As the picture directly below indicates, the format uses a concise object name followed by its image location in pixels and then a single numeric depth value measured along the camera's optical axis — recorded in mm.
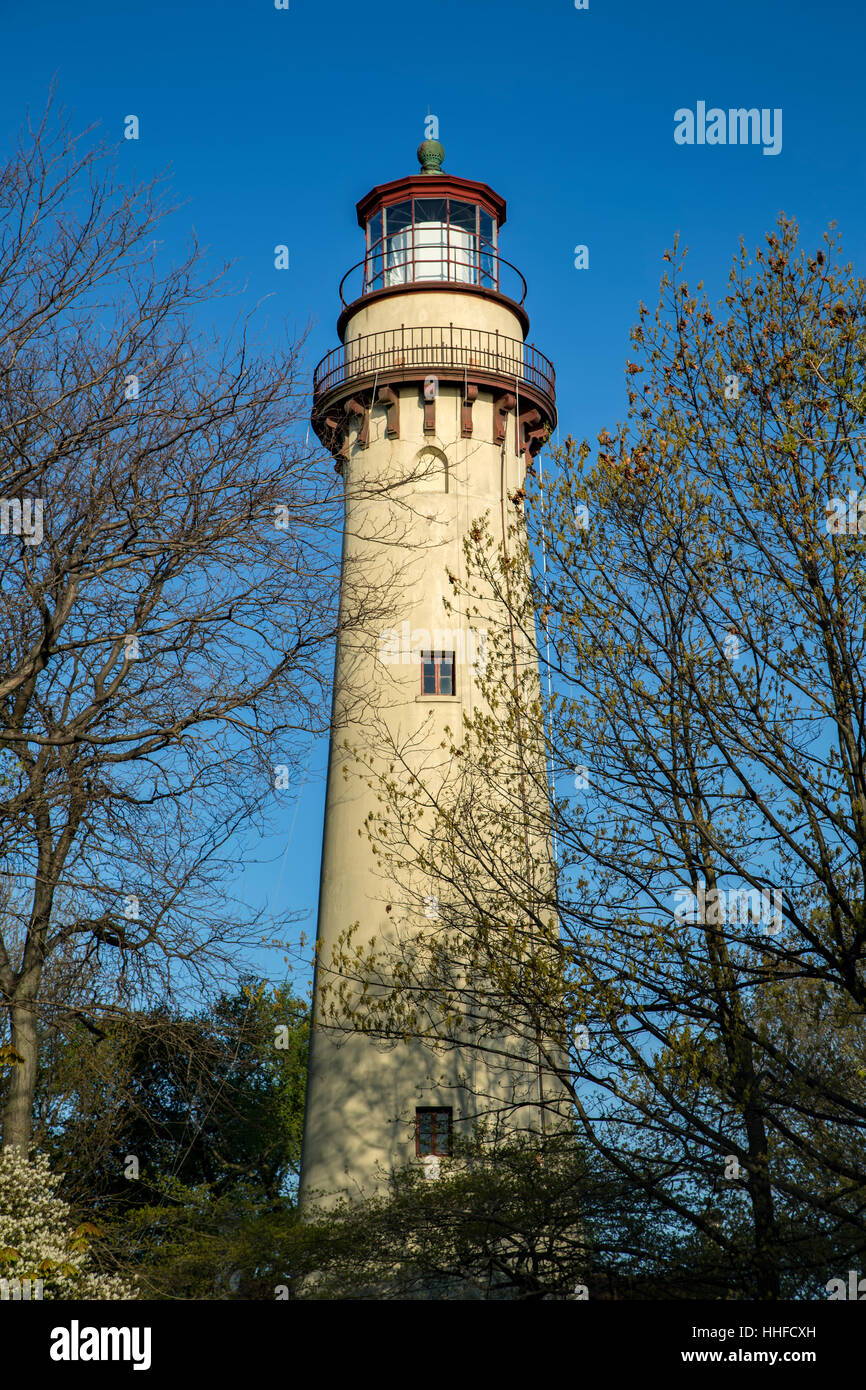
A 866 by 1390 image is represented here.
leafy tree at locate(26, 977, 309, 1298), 14547
